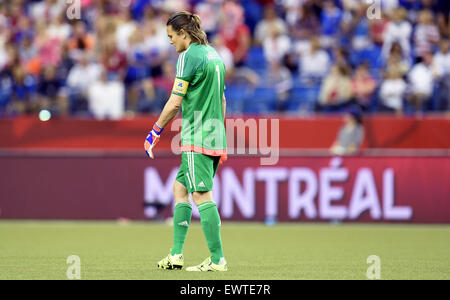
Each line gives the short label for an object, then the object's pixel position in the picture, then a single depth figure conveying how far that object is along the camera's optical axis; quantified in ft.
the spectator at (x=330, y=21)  61.11
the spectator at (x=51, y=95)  59.67
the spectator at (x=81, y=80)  59.93
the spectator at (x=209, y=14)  63.21
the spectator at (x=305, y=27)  61.46
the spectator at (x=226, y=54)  59.76
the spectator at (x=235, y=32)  61.05
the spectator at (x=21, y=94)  60.64
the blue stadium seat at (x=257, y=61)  61.16
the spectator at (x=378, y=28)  59.21
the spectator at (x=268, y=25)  61.31
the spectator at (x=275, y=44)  60.49
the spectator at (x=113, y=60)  60.54
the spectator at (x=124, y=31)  63.10
